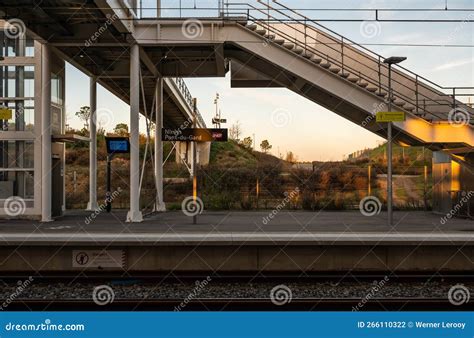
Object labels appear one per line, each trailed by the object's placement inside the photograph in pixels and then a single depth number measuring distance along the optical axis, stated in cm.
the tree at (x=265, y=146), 6044
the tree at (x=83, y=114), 6128
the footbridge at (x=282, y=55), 1433
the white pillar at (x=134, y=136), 1471
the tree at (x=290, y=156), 4800
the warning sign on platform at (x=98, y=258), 1048
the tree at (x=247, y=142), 6640
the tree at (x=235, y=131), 4739
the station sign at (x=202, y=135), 1456
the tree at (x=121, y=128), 6920
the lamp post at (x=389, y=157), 1336
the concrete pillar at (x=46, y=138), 1505
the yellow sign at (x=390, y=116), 1297
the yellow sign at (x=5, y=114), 1222
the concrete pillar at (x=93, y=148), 1912
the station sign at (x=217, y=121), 2544
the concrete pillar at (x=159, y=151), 1872
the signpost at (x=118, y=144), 1641
